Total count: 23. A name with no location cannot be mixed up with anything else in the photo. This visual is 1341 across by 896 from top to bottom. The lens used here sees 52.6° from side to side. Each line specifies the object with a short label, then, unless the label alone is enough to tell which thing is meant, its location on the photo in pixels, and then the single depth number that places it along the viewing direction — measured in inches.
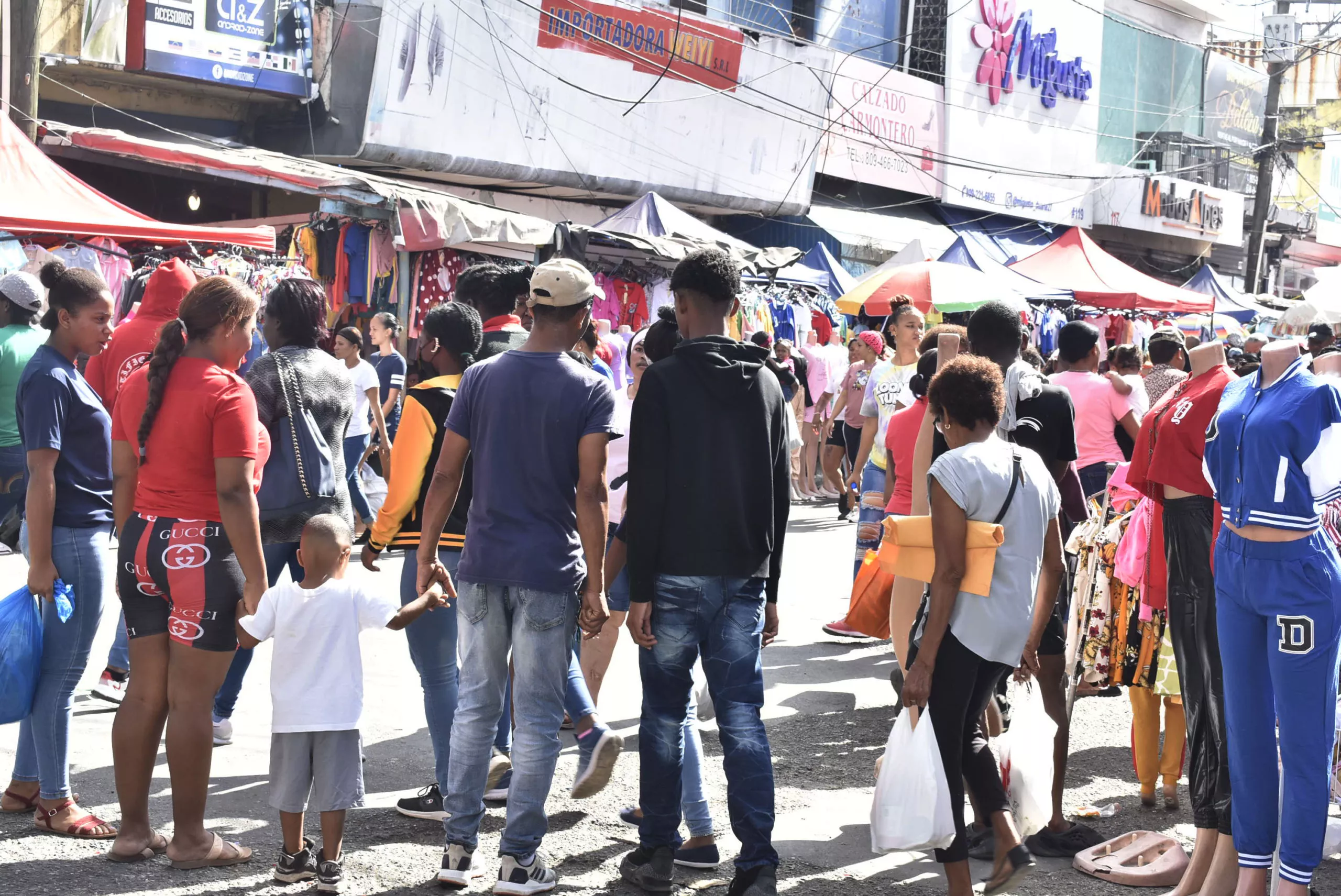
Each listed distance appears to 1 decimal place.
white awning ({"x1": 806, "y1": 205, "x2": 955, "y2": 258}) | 918.4
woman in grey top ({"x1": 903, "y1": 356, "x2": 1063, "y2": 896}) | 168.6
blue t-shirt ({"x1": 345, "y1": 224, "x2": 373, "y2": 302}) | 514.3
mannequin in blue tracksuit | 163.0
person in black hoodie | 171.6
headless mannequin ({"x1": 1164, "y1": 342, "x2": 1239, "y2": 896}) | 178.7
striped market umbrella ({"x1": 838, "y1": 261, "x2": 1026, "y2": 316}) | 467.5
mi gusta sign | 1076.5
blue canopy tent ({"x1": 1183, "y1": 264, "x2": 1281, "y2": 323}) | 928.3
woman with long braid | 174.1
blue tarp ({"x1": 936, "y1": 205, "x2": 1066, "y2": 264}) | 1058.1
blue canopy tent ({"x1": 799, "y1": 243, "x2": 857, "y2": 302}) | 727.7
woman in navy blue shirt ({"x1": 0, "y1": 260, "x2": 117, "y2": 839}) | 186.5
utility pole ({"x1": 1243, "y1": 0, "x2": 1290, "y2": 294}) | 1149.1
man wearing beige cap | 171.8
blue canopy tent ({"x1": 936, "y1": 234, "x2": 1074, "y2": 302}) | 676.7
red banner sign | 725.9
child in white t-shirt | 169.0
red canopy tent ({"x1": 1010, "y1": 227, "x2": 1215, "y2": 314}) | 749.9
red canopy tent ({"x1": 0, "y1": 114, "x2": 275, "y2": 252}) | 374.0
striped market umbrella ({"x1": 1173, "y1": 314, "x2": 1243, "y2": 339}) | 924.6
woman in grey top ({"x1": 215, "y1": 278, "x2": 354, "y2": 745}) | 206.2
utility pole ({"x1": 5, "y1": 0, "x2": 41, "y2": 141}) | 402.3
